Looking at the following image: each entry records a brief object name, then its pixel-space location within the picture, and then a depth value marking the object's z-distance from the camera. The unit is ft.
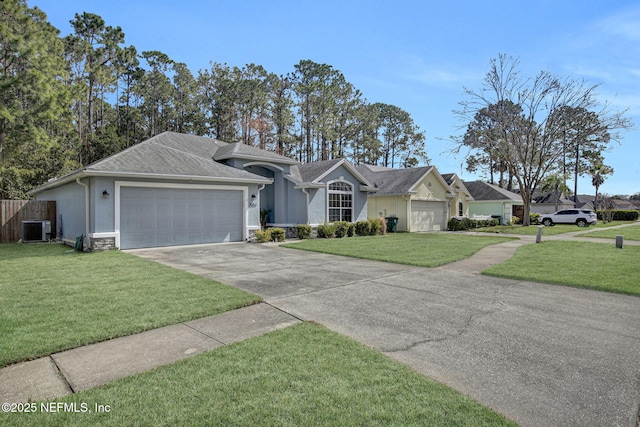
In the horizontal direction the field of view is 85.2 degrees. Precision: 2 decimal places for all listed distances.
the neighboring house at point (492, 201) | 113.70
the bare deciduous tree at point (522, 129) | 87.15
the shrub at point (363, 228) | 67.01
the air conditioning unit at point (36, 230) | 49.57
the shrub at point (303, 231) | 58.90
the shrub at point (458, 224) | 87.92
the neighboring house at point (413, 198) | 79.87
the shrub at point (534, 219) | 119.83
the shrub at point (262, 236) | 51.21
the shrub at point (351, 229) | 64.89
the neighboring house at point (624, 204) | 246.62
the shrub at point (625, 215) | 134.21
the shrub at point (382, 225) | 70.85
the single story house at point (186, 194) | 40.68
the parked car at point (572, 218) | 101.86
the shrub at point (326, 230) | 60.64
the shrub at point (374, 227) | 68.64
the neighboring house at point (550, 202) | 150.10
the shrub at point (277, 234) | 53.57
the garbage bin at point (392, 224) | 78.18
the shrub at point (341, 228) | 62.44
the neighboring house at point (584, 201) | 165.21
